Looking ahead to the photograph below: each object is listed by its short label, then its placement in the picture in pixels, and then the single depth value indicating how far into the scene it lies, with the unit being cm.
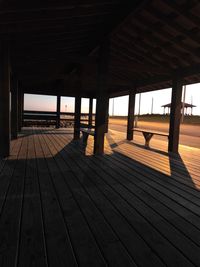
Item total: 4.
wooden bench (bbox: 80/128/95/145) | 791
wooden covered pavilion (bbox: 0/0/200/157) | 403
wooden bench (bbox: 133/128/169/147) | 864
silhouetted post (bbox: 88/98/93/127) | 1673
